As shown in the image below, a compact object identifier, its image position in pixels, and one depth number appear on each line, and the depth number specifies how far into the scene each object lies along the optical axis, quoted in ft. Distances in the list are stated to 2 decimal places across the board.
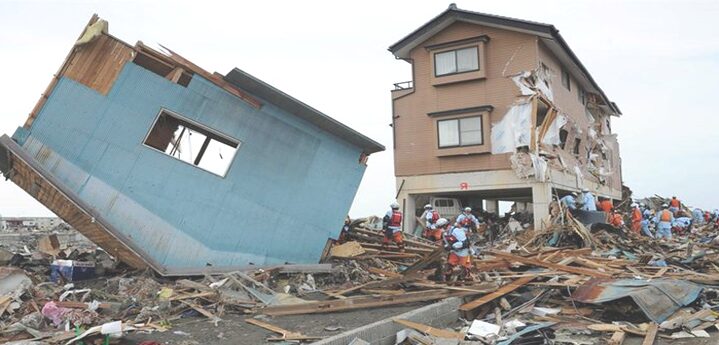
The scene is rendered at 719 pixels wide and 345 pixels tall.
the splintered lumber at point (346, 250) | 41.86
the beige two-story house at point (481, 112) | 70.08
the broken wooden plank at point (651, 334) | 22.54
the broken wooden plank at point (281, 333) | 21.71
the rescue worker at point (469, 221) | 54.60
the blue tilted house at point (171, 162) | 32.73
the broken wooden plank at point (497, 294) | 29.89
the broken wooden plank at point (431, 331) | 23.62
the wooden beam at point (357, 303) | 27.30
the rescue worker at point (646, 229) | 67.90
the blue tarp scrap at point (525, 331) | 22.72
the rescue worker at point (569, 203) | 59.88
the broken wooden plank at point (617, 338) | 22.73
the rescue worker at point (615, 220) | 62.08
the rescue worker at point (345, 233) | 46.35
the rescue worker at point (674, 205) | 94.18
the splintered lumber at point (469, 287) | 31.45
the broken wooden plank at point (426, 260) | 36.29
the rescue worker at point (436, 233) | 52.54
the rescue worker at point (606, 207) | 65.16
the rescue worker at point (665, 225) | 70.03
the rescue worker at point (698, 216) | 110.73
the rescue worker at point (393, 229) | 46.78
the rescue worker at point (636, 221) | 68.71
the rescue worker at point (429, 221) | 57.04
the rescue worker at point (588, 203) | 65.16
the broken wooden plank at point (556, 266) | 34.87
